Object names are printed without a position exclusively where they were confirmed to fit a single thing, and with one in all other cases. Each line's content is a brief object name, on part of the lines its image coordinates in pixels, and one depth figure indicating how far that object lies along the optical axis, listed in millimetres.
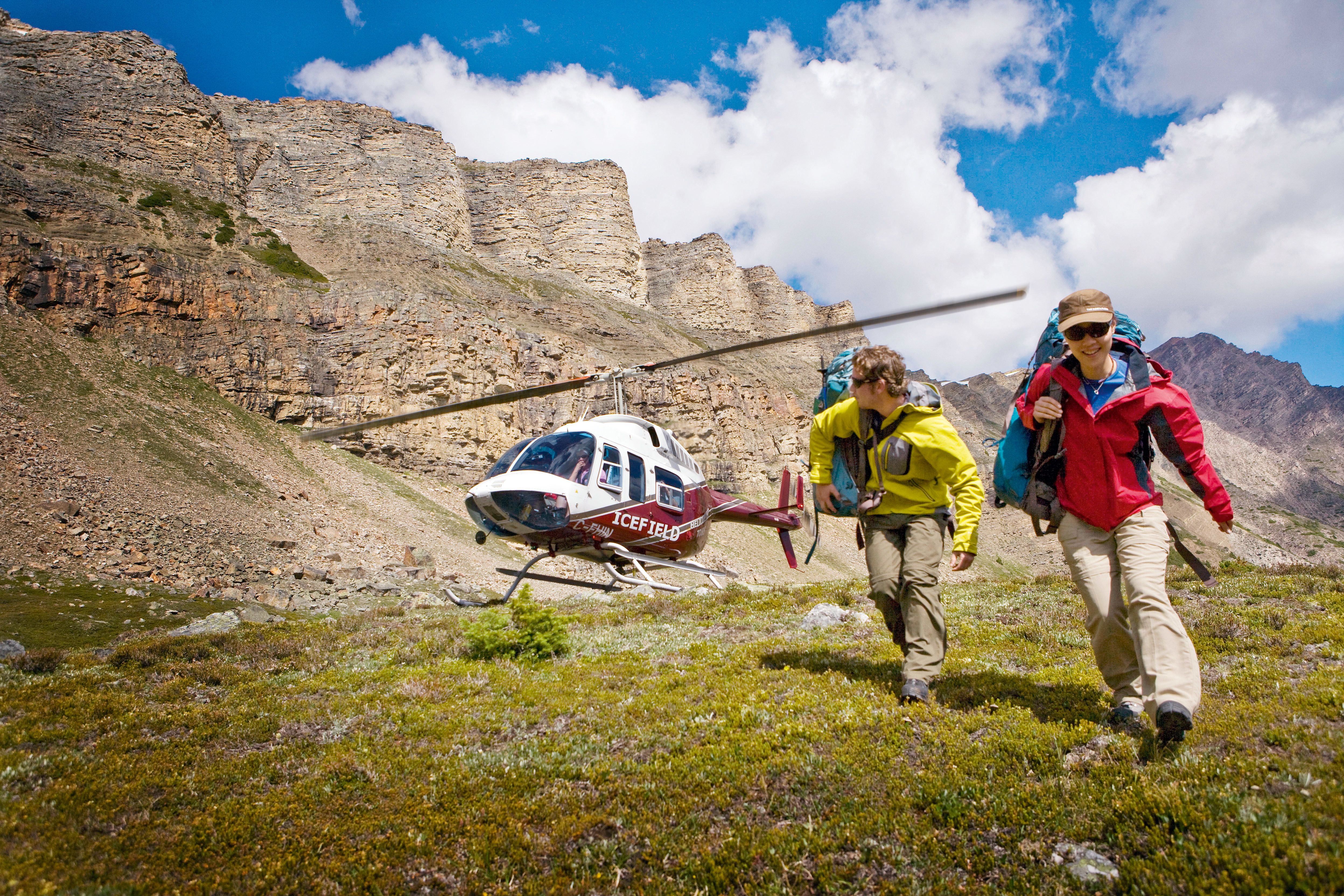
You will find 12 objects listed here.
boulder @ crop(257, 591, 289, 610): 19281
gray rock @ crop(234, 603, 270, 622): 14719
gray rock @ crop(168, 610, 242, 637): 11438
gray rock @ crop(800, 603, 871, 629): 9141
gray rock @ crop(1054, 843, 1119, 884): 2801
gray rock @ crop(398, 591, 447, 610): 20188
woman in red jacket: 4141
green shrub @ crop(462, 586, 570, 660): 8273
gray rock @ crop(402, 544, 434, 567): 28766
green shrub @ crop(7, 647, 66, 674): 8492
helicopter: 10242
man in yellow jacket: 5133
